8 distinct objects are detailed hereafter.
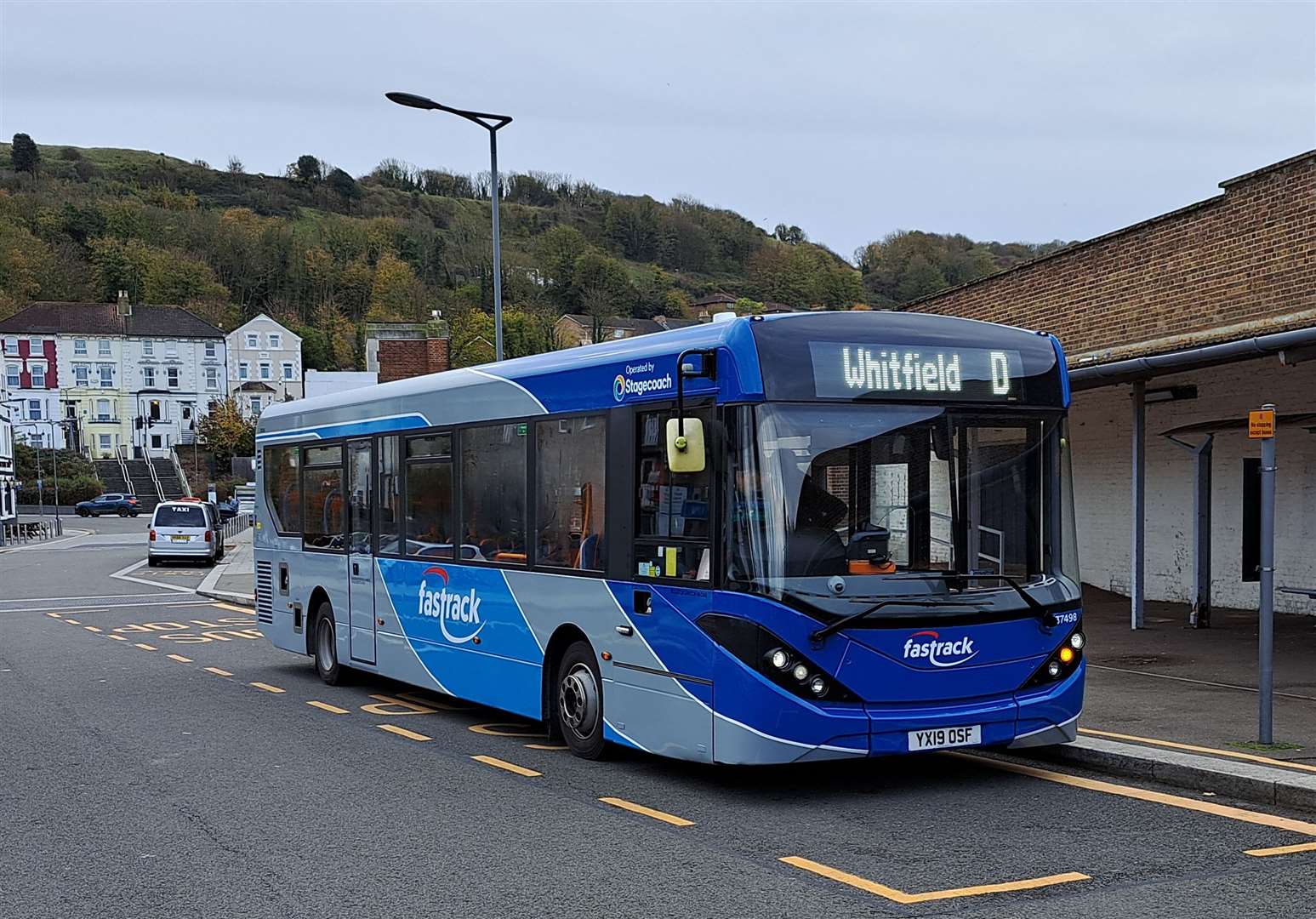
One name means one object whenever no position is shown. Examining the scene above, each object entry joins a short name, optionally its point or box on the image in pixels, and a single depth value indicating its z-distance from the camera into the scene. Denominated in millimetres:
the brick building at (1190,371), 15656
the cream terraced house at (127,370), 122750
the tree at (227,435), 109438
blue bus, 8250
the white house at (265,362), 131250
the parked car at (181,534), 41188
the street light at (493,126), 21281
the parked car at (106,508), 93625
